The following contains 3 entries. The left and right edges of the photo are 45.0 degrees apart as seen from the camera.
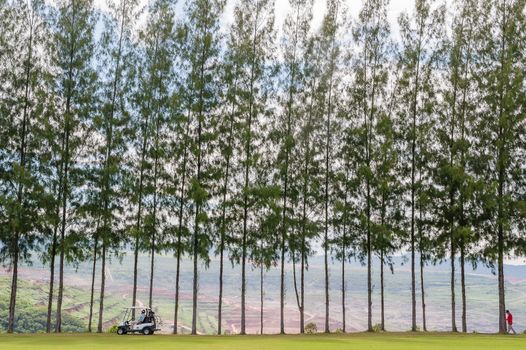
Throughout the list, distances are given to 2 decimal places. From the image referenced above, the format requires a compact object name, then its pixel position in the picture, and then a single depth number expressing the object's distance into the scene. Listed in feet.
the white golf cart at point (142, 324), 111.24
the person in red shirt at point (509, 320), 121.60
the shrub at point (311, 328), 143.80
